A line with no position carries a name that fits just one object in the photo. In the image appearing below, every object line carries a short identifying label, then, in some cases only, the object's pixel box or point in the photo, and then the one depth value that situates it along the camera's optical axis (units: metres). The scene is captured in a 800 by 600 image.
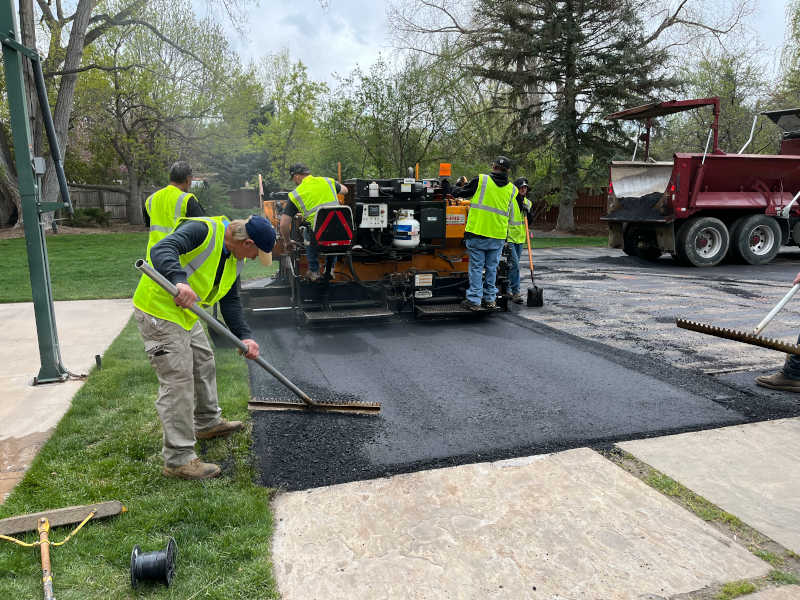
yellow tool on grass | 2.62
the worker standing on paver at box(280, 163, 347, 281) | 6.52
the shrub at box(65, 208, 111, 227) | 24.16
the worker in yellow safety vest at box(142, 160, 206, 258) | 5.57
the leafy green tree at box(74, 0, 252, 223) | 22.06
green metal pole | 4.45
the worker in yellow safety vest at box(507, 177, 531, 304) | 8.04
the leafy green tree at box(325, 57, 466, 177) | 19.36
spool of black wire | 2.31
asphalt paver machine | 6.86
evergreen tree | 18.56
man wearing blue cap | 3.19
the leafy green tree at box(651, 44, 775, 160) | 21.48
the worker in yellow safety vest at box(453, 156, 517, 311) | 6.91
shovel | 7.86
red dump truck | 10.97
